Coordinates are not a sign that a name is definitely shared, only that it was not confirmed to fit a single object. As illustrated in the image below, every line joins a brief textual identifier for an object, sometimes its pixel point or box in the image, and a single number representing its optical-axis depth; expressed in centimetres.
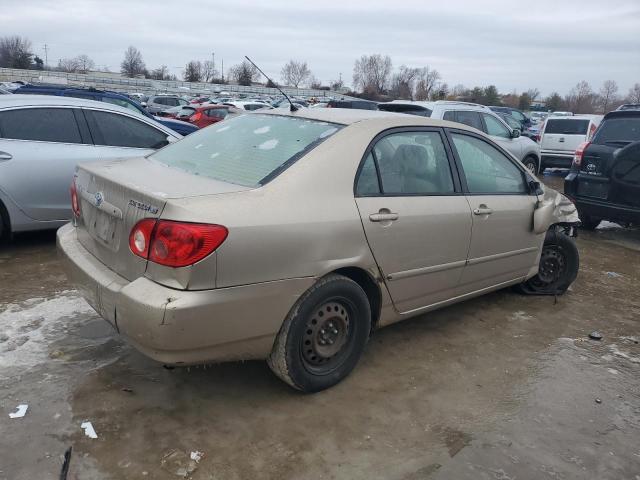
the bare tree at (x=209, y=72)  10291
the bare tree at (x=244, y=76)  7850
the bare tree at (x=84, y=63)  10244
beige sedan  261
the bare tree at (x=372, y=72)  10294
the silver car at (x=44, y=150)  525
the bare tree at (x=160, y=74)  9424
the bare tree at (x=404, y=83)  8025
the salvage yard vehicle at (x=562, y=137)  1490
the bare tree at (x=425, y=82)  8650
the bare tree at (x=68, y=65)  10135
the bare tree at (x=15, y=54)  7691
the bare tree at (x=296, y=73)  11116
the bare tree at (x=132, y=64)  9934
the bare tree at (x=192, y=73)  9594
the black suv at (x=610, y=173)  684
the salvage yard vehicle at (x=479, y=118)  970
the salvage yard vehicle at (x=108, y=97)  1142
